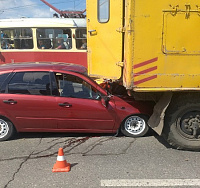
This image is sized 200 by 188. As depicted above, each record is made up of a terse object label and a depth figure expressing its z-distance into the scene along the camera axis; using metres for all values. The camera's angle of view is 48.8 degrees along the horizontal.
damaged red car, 4.25
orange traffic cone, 3.30
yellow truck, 3.37
